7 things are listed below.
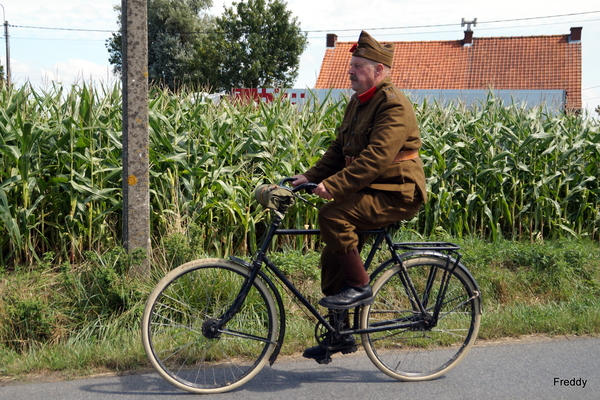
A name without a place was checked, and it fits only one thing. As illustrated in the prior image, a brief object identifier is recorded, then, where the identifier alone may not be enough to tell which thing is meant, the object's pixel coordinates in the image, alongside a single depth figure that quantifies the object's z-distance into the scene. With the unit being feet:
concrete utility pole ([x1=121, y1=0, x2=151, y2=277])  15.71
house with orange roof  110.73
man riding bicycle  11.31
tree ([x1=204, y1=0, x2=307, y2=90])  137.80
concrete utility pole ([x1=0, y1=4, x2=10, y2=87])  140.46
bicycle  12.05
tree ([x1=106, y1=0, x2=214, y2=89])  150.00
